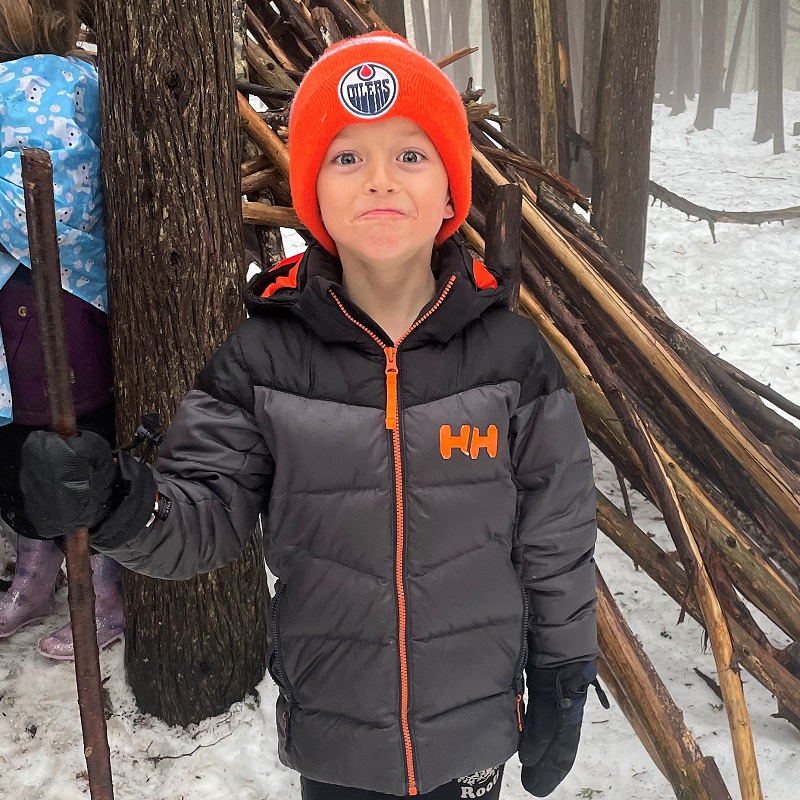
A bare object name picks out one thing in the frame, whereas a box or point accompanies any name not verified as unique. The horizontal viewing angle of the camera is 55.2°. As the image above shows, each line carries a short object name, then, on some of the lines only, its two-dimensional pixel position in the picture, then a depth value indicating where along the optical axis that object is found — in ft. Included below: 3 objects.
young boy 4.54
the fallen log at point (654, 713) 7.44
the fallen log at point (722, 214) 22.57
